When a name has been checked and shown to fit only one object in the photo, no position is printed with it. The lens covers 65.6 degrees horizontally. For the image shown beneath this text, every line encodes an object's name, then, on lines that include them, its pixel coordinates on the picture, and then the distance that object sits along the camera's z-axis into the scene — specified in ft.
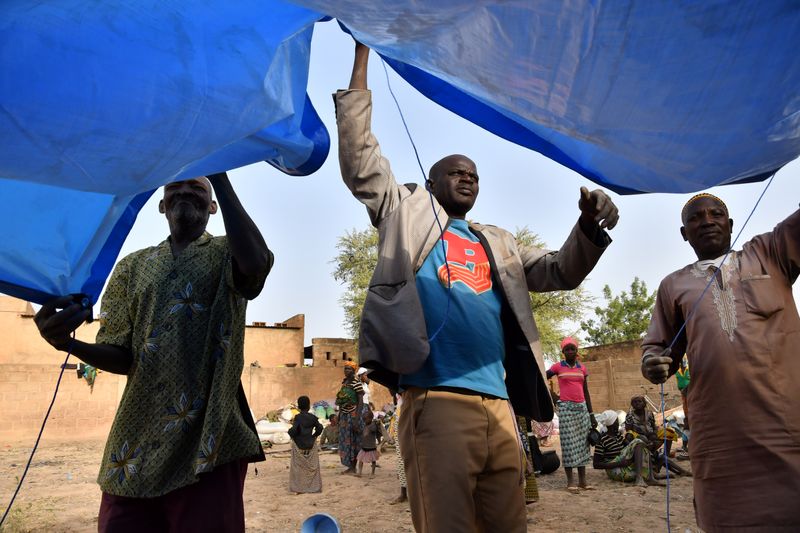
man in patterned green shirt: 6.59
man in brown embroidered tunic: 7.78
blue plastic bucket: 17.13
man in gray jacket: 6.96
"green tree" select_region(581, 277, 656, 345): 156.70
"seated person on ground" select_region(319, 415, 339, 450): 50.61
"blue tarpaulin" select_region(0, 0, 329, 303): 5.01
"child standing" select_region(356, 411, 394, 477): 33.12
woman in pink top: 25.99
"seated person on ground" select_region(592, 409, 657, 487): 27.53
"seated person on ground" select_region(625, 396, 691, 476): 28.73
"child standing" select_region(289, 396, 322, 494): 29.07
